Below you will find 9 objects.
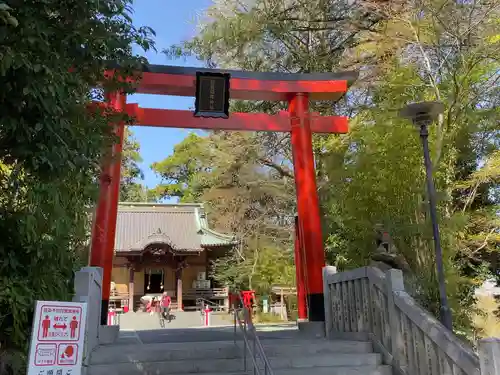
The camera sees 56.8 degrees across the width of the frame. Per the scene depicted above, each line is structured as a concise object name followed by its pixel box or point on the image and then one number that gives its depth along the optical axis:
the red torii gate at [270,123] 6.75
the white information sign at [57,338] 2.72
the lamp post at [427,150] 5.00
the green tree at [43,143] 2.78
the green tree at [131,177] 23.56
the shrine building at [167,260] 19.59
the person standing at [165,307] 16.66
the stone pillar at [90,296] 4.50
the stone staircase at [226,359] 4.56
